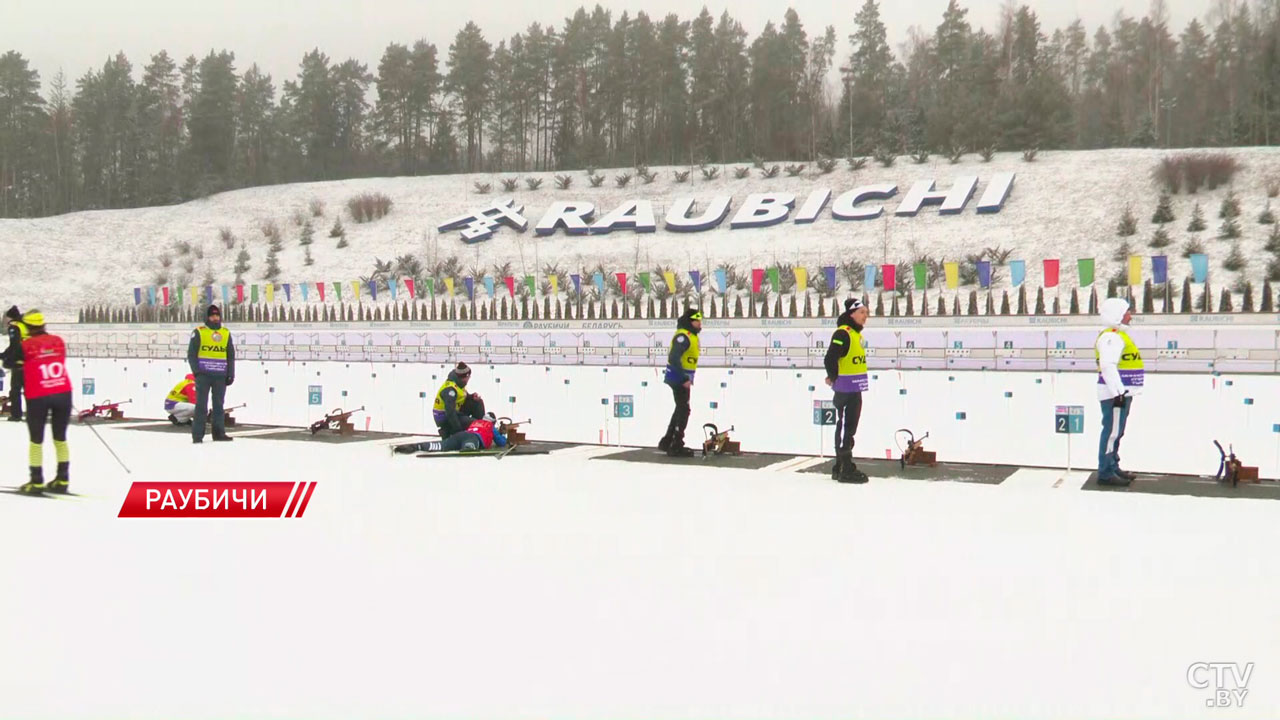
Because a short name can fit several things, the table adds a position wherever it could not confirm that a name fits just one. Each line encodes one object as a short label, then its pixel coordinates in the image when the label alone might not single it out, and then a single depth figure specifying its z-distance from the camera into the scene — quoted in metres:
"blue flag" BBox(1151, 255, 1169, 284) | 33.47
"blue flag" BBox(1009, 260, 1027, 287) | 35.50
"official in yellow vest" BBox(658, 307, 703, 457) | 12.14
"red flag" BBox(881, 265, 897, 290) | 38.47
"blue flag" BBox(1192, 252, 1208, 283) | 34.92
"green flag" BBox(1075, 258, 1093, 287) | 36.21
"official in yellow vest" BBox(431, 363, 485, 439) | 12.18
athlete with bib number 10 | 9.16
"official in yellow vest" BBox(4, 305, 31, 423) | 11.26
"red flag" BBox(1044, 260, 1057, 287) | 36.31
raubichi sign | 54.25
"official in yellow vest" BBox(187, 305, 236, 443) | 13.41
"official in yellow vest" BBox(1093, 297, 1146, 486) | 9.46
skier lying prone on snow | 12.33
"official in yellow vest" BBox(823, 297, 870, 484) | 10.16
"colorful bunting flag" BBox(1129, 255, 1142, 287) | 35.50
